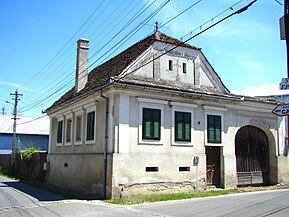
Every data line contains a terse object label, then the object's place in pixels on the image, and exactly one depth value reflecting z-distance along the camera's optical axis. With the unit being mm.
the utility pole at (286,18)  8844
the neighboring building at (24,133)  49062
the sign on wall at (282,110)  8469
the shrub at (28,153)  28995
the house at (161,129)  15367
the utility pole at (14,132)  33950
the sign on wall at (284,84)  8453
